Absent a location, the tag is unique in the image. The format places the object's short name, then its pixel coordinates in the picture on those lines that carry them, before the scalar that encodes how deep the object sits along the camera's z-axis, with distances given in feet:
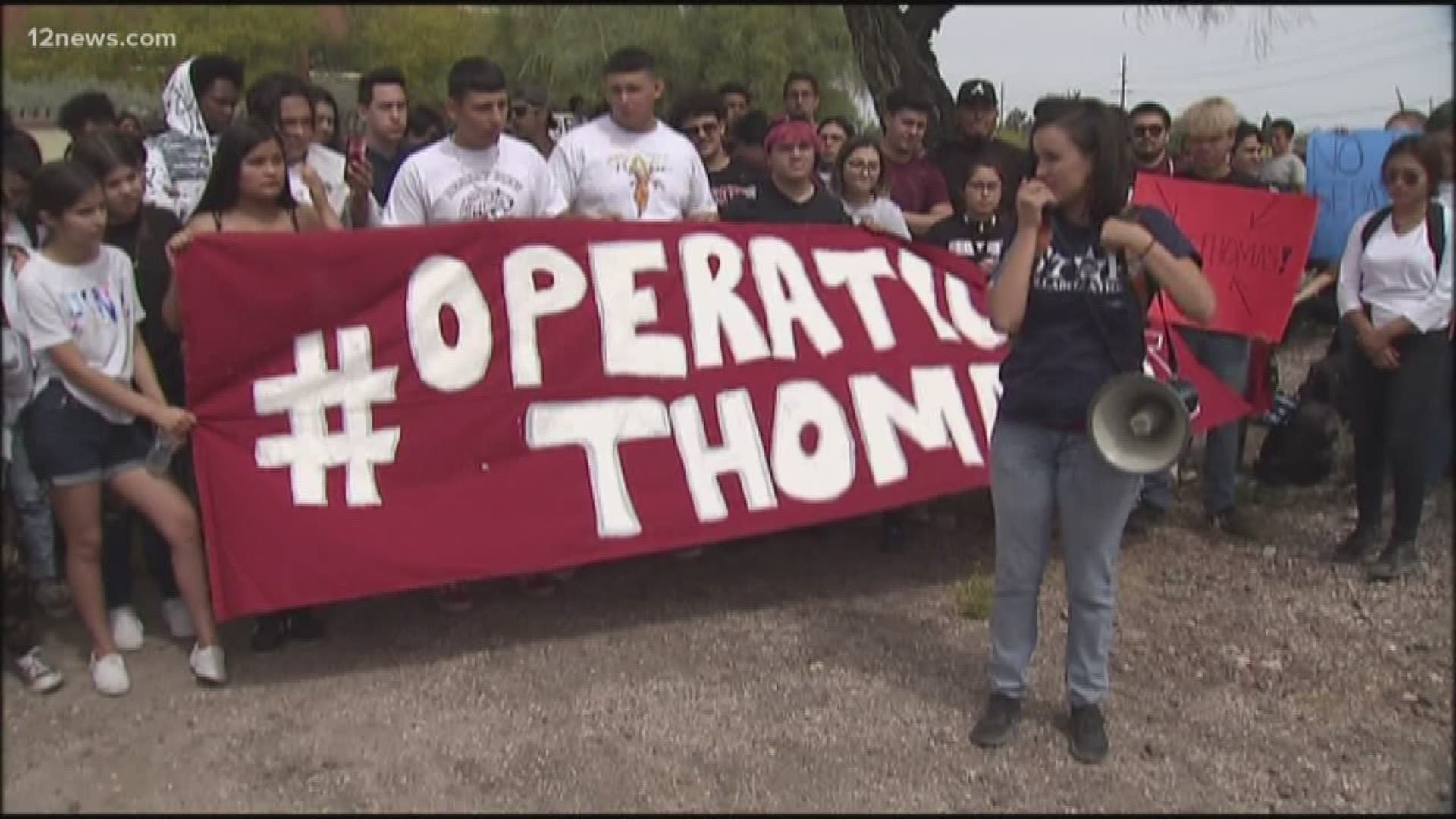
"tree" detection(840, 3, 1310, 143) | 29.94
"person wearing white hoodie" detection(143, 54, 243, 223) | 15.69
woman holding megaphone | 10.89
